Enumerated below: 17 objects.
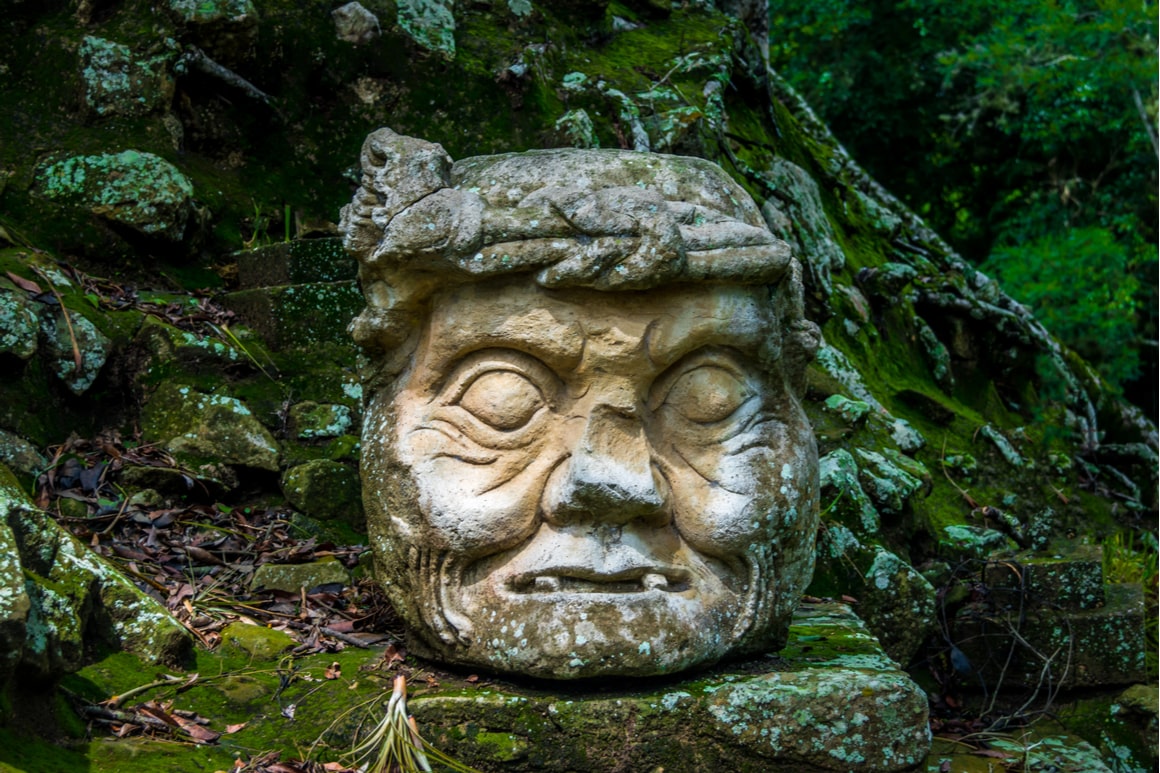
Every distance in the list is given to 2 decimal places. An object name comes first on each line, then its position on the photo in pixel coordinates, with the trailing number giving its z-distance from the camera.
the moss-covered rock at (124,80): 6.34
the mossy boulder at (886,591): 5.42
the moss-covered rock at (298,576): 4.68
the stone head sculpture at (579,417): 3.71
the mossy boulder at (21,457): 4.87
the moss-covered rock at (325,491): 5.29
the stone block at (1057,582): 5.66
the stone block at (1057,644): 5.49
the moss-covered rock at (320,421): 5.55
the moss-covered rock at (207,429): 5.31
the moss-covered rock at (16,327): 5.04
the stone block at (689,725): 3.60
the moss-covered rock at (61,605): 3.30
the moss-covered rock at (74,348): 5.32
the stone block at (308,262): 5.89
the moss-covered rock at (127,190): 5.96
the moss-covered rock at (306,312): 5.83
